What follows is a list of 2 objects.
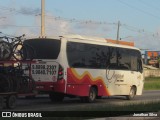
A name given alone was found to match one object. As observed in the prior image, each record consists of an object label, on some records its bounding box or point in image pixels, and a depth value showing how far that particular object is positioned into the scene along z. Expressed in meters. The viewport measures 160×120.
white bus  21.36
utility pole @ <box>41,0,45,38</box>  36.34
